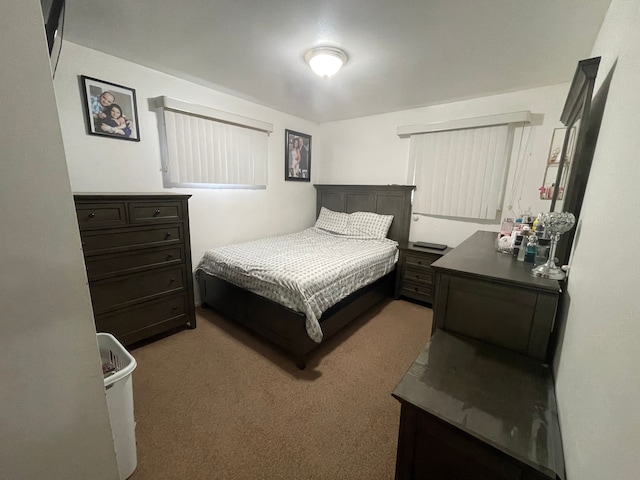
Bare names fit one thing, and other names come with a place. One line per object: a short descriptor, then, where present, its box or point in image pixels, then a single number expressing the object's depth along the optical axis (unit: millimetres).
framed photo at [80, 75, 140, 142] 1998
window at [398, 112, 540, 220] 2691
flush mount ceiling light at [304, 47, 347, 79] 1848
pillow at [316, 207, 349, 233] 3597
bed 1916
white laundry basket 1066
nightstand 2891
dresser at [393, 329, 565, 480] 761
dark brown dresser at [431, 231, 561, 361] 1082
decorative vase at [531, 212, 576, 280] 1101
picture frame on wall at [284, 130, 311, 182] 3611
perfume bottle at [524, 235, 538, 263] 1415
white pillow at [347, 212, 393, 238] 3316
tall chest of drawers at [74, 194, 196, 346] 1798
